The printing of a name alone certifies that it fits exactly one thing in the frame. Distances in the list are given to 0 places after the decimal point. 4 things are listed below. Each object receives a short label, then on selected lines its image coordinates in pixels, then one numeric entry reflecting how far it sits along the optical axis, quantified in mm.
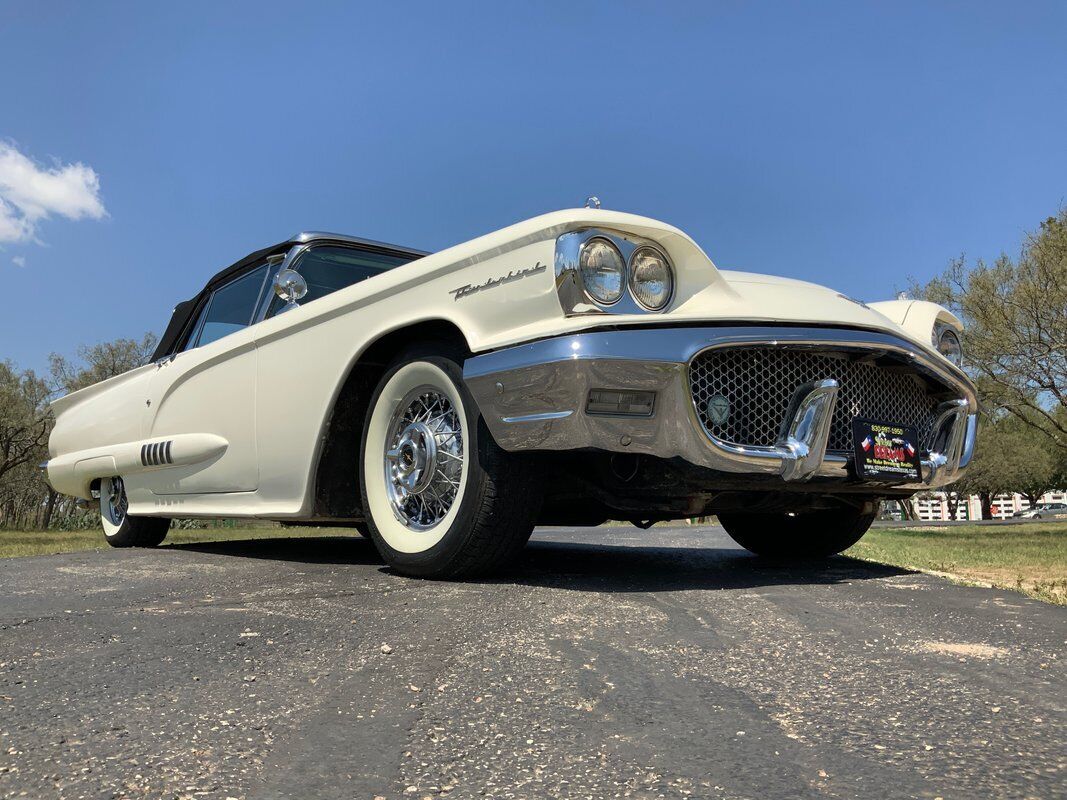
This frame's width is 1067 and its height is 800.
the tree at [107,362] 32906
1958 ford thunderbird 2682
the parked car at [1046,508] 73875
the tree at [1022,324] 15234
